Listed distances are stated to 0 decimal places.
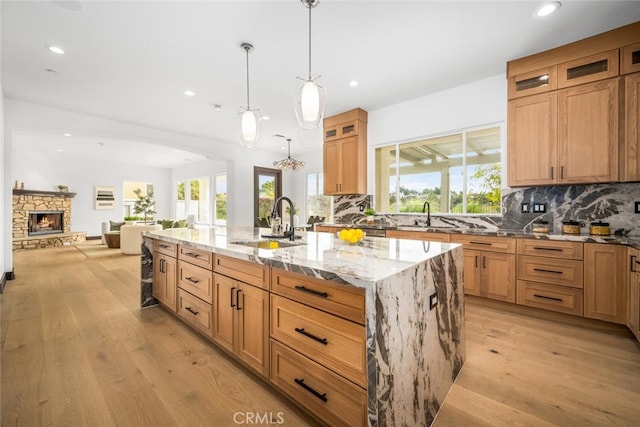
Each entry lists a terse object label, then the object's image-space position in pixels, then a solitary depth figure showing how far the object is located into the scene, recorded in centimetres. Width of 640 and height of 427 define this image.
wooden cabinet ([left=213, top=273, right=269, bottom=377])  167
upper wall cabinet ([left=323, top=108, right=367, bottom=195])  479
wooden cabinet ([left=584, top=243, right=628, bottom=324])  240
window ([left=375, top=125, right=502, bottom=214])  379
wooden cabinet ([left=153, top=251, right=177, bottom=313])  272
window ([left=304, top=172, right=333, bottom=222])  816
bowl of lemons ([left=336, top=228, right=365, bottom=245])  197
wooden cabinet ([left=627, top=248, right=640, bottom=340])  214
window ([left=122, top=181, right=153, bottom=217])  1050
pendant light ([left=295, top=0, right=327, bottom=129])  214
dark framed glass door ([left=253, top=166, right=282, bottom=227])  785
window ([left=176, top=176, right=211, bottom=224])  1043
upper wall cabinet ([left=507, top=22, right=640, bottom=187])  262
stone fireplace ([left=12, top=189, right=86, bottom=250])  786
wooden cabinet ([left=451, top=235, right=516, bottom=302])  296
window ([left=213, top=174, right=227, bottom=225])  960
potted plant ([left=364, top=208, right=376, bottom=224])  468
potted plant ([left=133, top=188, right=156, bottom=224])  902
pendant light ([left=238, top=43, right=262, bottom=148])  271
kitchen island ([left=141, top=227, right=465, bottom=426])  109
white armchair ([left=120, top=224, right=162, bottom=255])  648
